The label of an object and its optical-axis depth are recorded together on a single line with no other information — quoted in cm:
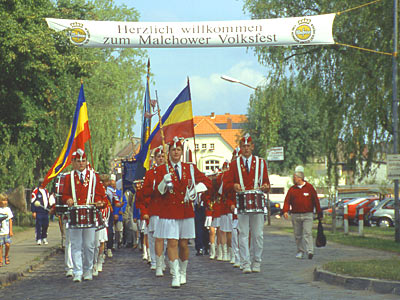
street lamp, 4231
